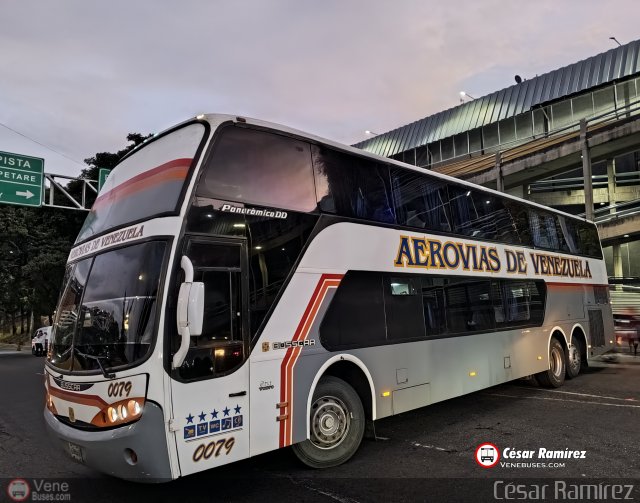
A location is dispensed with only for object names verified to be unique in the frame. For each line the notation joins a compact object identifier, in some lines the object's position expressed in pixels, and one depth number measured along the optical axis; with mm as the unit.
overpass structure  22469
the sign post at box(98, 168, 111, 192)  17766
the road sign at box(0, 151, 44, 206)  17469
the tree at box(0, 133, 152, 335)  29141
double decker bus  4223
